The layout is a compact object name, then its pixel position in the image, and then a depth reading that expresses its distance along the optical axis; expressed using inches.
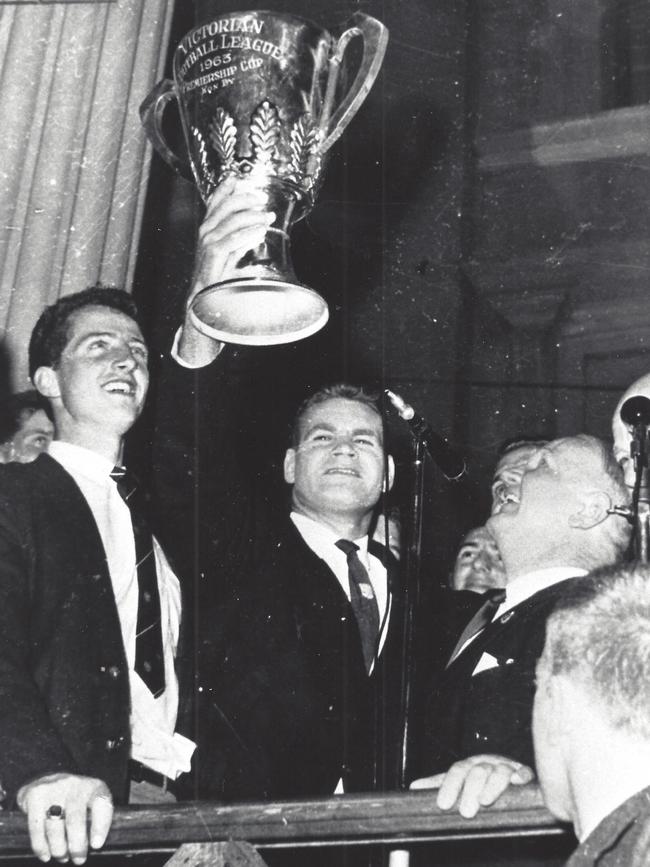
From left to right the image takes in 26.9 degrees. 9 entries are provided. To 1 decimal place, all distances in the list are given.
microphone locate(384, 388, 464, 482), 109.6
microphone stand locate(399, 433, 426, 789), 101.9
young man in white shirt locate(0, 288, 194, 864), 96.4
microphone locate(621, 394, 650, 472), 111.9
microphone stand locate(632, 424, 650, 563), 110.9
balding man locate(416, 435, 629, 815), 100.6
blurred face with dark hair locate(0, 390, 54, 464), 143.7
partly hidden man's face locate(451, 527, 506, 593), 167.5
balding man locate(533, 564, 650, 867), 65.7
